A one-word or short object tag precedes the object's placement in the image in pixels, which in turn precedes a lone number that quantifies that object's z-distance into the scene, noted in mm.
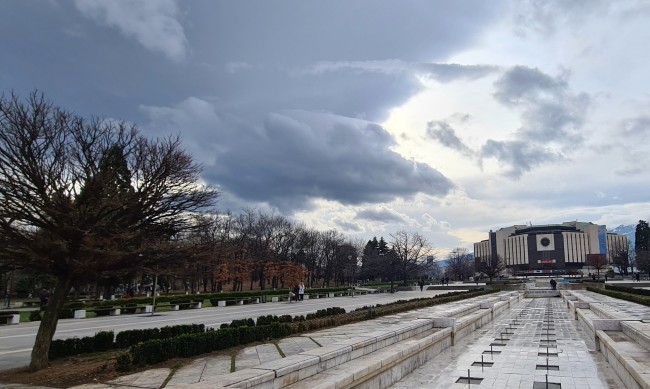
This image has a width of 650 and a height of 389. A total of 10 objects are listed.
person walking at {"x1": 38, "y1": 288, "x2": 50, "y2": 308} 28705
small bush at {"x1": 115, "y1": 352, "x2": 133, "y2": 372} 8547
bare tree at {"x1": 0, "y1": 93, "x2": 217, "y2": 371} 9023
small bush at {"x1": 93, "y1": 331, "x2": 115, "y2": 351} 11297
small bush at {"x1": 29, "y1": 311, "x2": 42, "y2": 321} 22928
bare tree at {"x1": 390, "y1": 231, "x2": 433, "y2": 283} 72750
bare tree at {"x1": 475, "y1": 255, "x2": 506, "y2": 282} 76675
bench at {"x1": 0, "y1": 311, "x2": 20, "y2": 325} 21438
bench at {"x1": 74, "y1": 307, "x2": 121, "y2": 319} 25250
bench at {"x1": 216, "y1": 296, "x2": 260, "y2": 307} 36156
